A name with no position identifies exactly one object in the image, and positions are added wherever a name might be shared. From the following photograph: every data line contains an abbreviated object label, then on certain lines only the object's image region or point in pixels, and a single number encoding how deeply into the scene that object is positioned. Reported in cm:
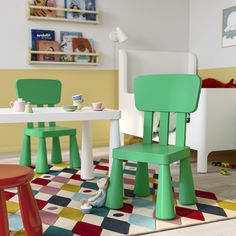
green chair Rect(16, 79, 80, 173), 286
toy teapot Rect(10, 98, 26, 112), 210
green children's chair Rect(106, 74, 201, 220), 189
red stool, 146
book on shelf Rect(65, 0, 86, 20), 394
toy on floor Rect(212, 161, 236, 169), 310
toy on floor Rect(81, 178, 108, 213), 201
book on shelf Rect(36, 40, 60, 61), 384
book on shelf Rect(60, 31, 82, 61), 395
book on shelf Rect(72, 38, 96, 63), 400
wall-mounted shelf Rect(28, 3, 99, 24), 376
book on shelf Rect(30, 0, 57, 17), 380
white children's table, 195
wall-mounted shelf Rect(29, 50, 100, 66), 379
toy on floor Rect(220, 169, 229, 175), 288
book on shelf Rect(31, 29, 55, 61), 381
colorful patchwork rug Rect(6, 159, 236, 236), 175
